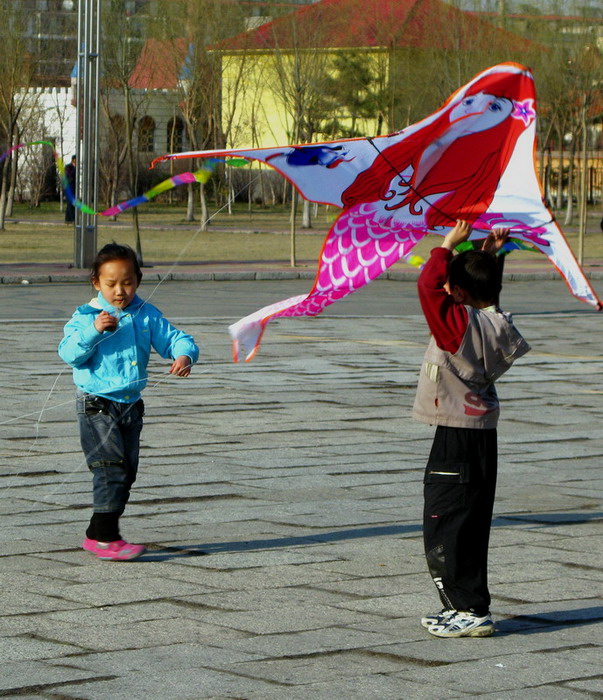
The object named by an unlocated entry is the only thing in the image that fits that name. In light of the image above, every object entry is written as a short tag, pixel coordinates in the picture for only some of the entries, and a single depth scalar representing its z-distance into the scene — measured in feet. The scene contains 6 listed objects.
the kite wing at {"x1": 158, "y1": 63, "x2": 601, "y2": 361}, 32.68
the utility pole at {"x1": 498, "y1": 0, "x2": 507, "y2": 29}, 267.80
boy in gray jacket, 31.07
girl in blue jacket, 37.32
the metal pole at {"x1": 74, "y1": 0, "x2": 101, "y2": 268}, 155.63
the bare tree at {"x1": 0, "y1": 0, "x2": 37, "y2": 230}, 251.39
